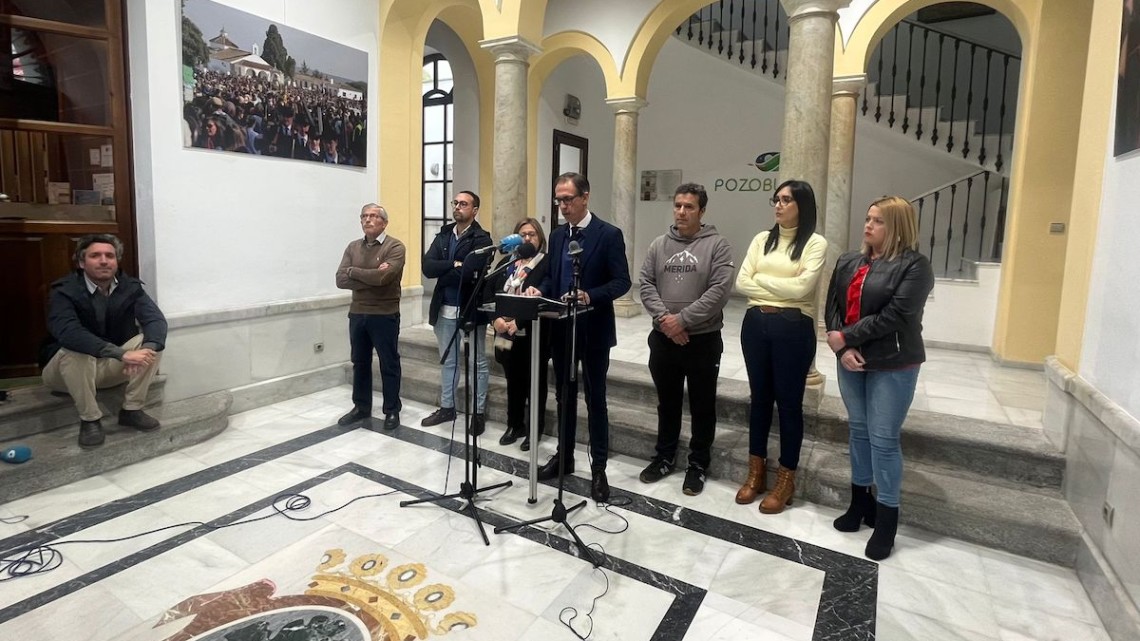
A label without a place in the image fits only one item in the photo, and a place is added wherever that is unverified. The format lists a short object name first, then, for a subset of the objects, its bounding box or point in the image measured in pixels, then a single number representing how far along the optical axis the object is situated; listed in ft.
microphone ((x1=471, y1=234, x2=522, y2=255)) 8.11
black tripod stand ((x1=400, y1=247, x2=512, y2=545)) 8.75
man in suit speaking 9.90
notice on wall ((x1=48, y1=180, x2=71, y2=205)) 13.05
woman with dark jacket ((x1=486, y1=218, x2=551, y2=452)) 10.64
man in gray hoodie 10.19
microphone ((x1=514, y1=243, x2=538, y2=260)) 8.04
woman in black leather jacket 8.28
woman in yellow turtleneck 9.42
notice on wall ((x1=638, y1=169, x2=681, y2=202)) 32.45
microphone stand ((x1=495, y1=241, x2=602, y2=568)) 8.28
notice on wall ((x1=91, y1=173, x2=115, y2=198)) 13.29
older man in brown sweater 13.58
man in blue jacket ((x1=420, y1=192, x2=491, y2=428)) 13.14
